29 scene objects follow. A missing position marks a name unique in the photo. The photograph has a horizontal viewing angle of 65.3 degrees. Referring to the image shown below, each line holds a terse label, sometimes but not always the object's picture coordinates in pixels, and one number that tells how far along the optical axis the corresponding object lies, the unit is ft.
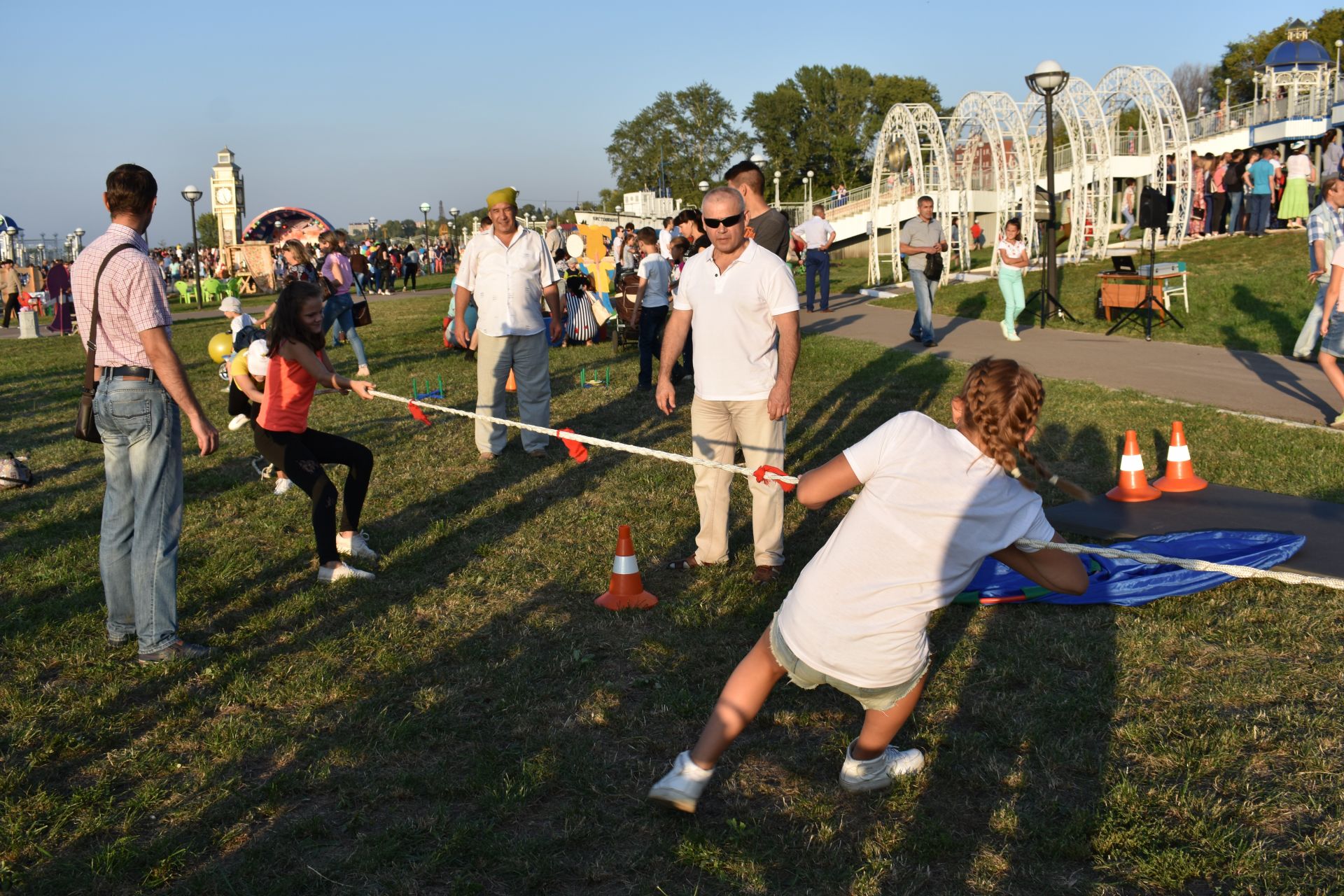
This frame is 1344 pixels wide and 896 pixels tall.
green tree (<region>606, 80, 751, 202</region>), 326.44
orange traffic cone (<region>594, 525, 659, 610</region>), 18.26
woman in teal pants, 47.42
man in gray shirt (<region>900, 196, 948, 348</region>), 49.29
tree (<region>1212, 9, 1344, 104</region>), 210.38
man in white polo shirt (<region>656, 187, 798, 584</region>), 18.39
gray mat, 20.89
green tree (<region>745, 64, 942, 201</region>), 294.87
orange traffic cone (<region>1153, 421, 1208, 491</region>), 24.04
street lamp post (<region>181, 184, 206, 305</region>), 112.37
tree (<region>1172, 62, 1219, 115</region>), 302.45
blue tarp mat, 17.87
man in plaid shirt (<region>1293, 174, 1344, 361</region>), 31.83
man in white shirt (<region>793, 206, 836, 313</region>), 67.26
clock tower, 236.84
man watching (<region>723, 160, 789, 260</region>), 23.35
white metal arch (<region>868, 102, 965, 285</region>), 81.76
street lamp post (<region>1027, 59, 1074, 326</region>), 54.39
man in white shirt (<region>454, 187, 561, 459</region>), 28.60
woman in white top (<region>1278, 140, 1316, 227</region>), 70.90
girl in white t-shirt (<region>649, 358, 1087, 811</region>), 10.11
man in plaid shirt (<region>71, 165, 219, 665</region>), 15.24
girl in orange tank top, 19.88
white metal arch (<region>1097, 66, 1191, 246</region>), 85.05
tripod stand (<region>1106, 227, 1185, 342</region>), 49.11
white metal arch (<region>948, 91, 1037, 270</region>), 83.56
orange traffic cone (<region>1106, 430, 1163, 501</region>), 23.62
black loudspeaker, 50.16
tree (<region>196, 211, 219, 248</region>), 391.26
